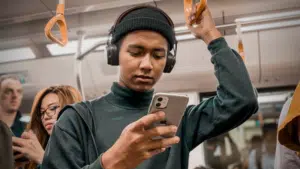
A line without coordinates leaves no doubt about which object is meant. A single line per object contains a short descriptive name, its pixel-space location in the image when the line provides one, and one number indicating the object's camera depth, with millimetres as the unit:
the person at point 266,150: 4980
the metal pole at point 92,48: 2945
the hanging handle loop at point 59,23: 1464
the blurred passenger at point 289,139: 1089
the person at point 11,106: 2688
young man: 1002
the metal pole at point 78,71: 2863
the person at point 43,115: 1884
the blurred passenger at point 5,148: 1225
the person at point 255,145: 5157
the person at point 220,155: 5211
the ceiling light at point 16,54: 4500
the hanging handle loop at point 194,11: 1150
